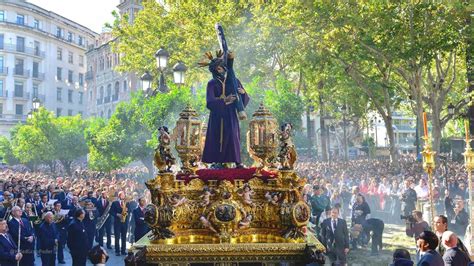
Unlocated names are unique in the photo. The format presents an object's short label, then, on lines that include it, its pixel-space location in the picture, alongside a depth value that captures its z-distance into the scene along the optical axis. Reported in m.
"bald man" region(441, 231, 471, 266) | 6.85
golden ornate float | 7.29
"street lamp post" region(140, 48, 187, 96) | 15.27
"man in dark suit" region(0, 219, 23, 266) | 9.94
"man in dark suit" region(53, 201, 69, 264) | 14.20
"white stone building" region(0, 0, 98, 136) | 68.38
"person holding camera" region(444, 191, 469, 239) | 15.45
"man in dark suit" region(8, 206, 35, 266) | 11.11
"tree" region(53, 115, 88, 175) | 40.81
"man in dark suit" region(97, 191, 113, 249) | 16.67
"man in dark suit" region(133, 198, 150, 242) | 13.59
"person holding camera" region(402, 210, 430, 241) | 11.42
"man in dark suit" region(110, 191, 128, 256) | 15.60
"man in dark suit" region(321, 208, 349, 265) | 11.91
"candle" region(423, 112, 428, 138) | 8.34
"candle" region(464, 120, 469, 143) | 9.28
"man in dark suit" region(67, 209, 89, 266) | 11.73
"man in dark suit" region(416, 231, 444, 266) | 6.34
